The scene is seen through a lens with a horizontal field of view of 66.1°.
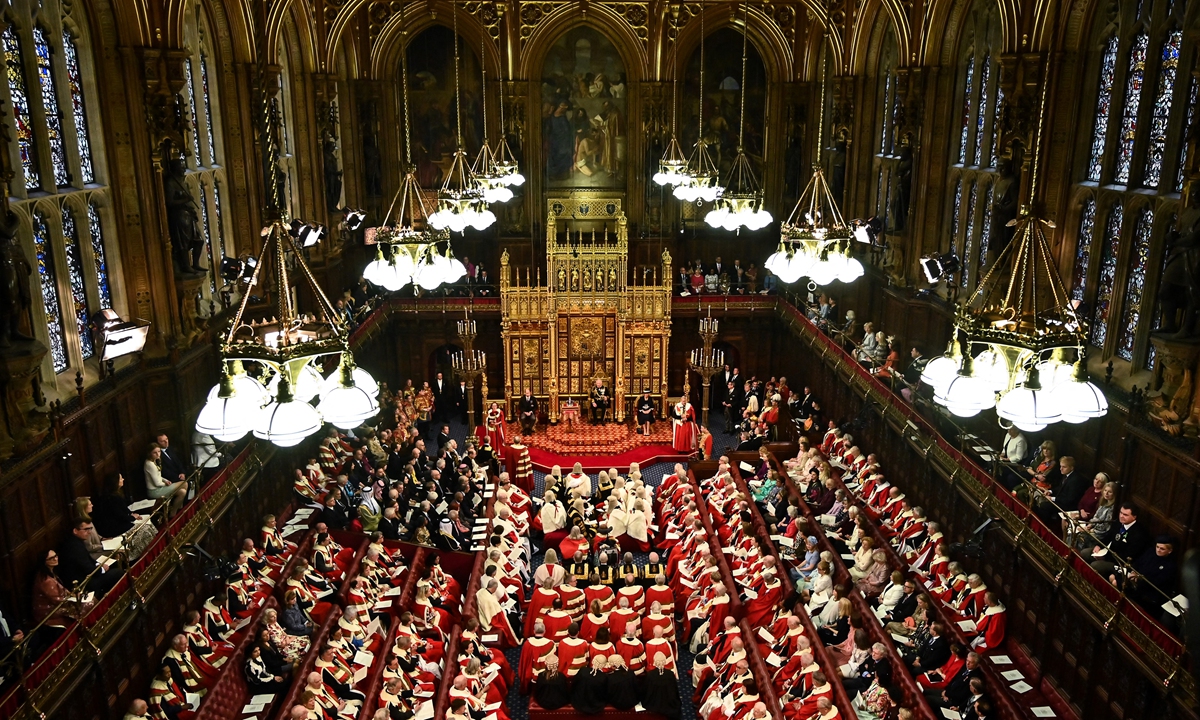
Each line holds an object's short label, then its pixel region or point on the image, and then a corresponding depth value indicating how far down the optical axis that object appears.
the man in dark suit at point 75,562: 10.45
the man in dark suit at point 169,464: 13.24
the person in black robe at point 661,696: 11.03
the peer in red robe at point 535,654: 11.59
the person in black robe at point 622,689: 10.99
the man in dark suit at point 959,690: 10.21
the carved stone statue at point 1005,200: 13.77
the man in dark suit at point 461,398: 23.20
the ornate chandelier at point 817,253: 10.00
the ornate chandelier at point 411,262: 8.57
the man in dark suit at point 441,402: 22.84
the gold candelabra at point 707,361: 21.89
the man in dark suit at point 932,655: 10.77
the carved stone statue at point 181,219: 13.52
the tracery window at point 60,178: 11.24
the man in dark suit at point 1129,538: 10.70
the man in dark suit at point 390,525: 14.64
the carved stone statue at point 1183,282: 9.64
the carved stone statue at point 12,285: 9.01
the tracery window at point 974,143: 16.17
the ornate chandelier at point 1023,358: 5.27
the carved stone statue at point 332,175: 21.62
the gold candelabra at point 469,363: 21.73
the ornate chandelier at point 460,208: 12.28
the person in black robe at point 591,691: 10.95
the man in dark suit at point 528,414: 21.53
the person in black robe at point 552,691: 11.05
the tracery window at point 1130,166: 11.57
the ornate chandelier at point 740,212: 13.49
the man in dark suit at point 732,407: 22.59
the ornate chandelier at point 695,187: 16.30
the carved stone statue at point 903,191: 18.37
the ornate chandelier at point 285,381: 4.77
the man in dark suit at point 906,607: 12.05
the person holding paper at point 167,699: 9.59
